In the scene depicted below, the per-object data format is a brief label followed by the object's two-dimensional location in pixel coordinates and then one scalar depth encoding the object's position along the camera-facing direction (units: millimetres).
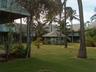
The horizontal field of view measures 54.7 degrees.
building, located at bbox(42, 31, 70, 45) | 21555
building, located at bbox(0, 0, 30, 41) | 6702
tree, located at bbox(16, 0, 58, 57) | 7296
